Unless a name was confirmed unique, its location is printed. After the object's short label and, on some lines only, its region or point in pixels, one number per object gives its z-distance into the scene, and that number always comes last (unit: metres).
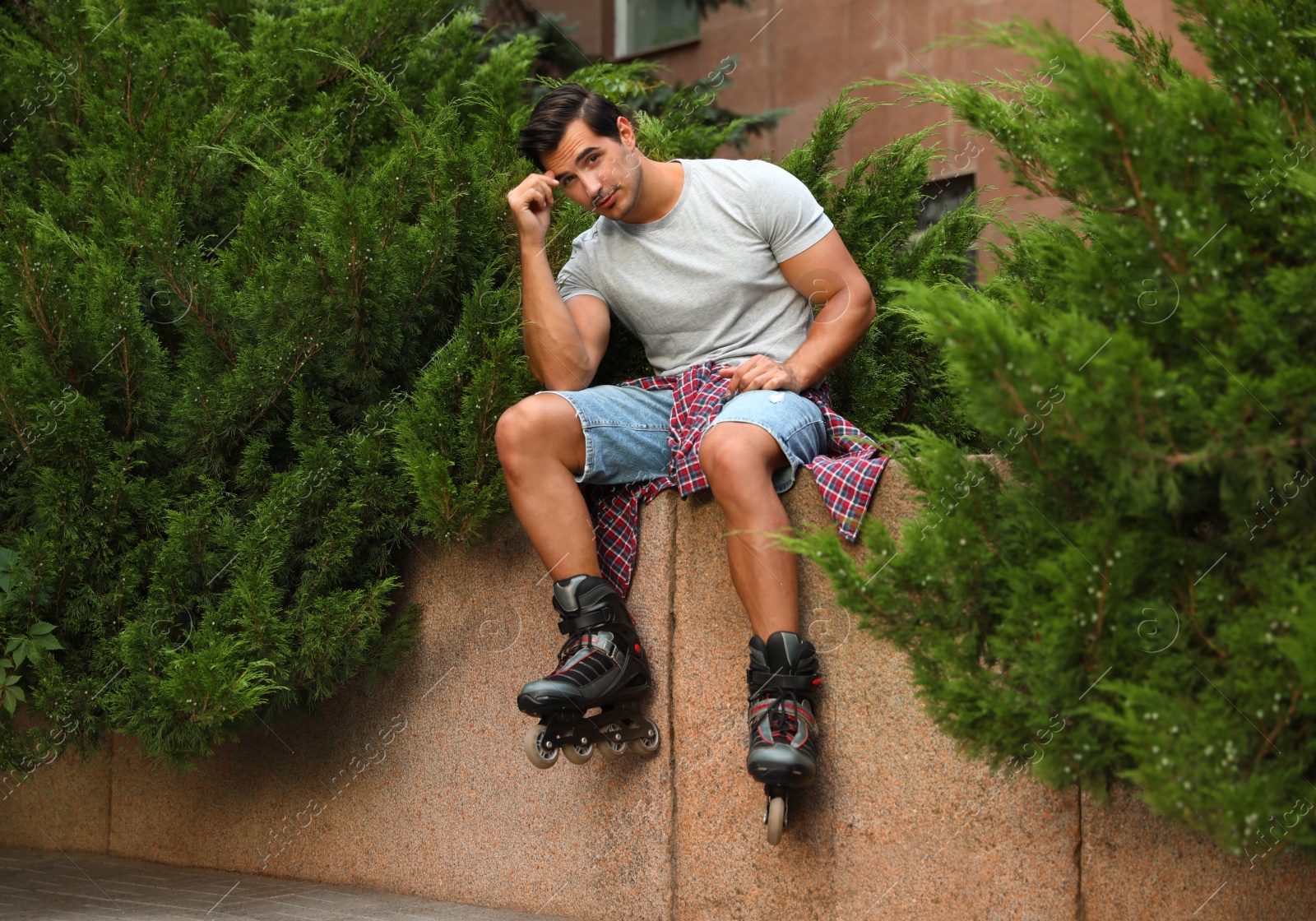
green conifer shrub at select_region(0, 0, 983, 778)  3.39
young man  2.88
